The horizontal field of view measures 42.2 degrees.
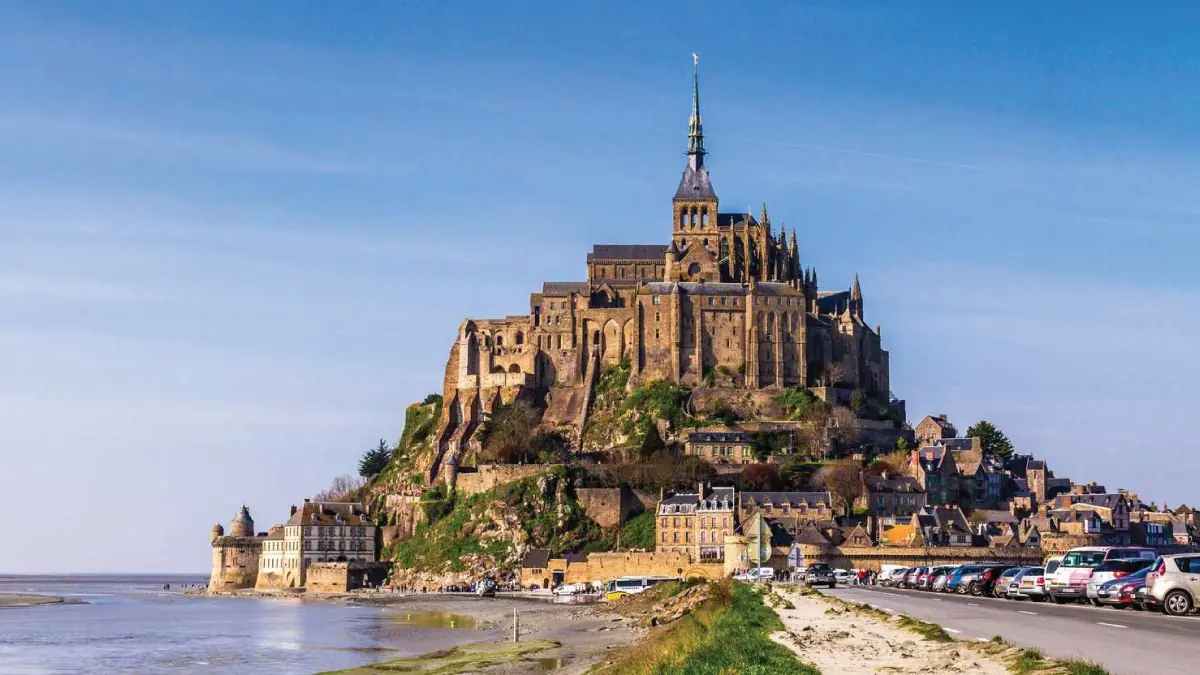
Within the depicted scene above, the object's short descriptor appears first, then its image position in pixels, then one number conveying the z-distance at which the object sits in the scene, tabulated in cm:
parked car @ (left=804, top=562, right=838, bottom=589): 7169
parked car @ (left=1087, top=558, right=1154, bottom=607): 3891
